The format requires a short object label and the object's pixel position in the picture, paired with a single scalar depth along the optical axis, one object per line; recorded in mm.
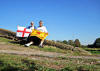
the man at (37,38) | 9967
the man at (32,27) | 10355
